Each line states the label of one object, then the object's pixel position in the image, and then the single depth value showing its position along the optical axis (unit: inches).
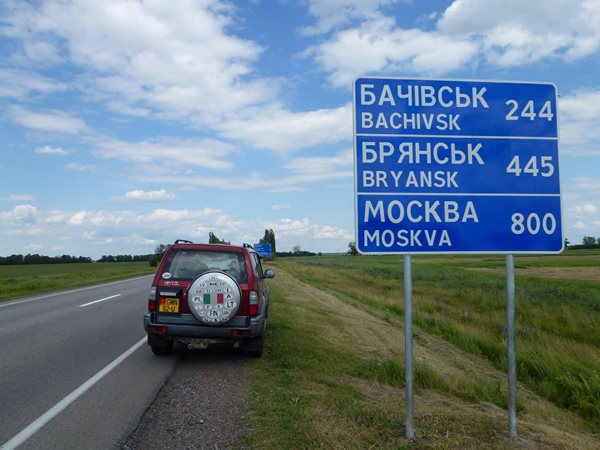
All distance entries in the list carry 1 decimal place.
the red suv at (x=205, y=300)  282.5
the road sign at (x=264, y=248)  3186.5
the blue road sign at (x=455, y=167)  190.5
